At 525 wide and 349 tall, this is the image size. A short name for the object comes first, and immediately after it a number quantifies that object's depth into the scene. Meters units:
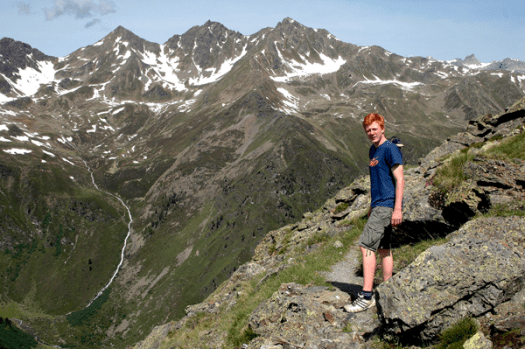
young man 7.68
